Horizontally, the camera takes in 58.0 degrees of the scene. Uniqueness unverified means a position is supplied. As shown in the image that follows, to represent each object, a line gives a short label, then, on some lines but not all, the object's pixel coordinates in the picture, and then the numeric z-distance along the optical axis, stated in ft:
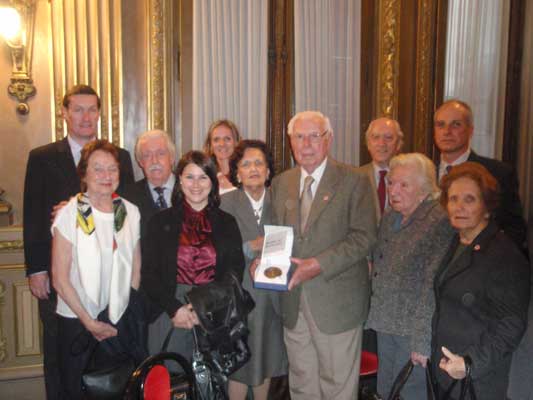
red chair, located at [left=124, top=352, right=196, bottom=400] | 6.24
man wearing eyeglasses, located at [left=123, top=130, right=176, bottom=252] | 9.05
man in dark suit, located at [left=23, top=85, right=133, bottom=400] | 8.91
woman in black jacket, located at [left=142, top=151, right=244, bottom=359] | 7.85
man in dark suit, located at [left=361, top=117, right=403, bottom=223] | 10.99
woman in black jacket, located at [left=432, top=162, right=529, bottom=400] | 6.31
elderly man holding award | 8.18
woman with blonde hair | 10.48
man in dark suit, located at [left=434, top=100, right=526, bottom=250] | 9.23
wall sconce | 10.96
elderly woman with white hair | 7.47
